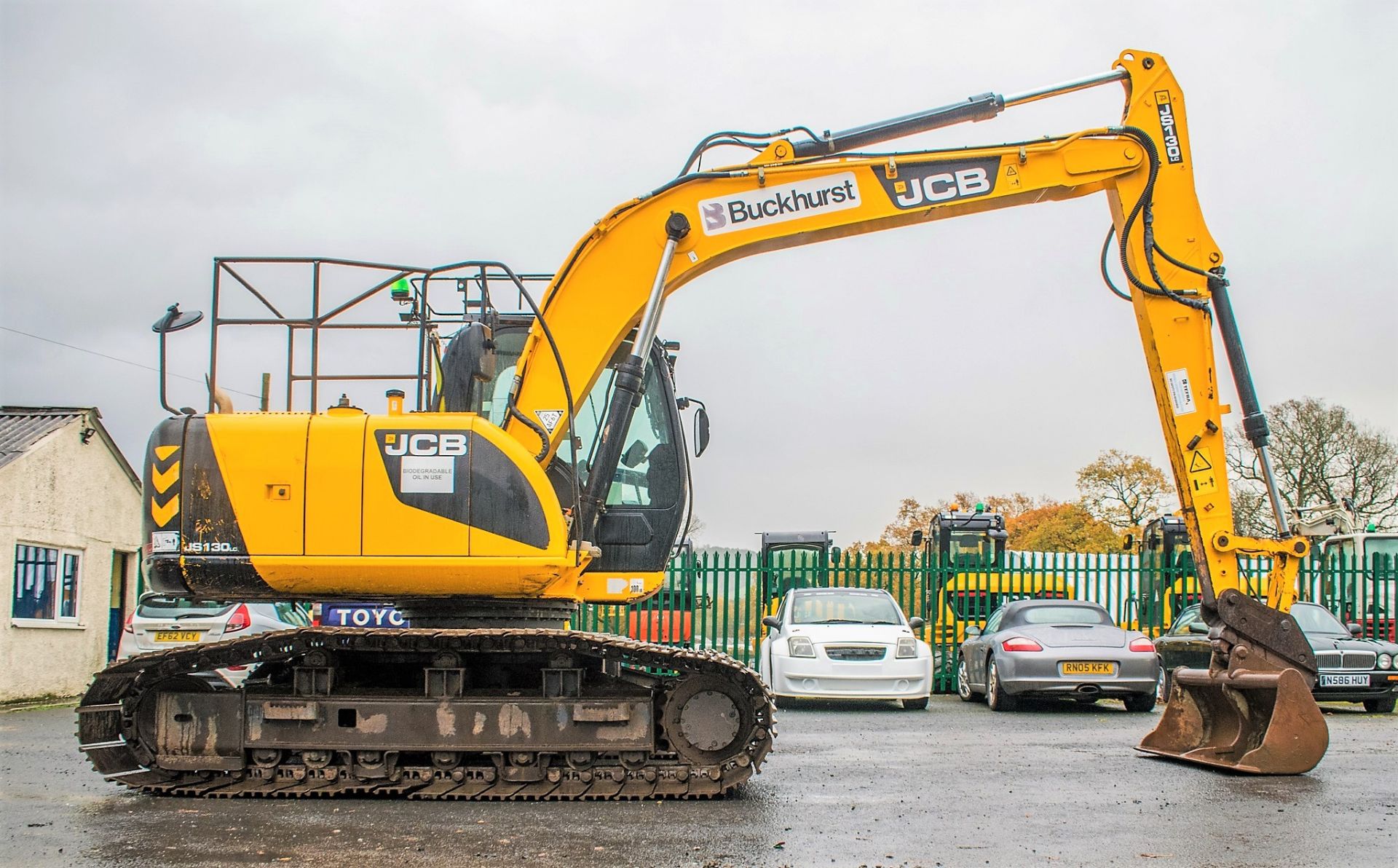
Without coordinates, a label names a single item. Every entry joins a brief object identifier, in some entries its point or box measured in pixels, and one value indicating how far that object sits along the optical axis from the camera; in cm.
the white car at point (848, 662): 1561
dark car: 1560
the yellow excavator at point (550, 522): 773
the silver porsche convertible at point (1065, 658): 1518
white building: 1634
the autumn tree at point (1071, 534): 4678
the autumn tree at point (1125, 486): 4700
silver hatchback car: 1435
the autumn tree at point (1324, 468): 4122
